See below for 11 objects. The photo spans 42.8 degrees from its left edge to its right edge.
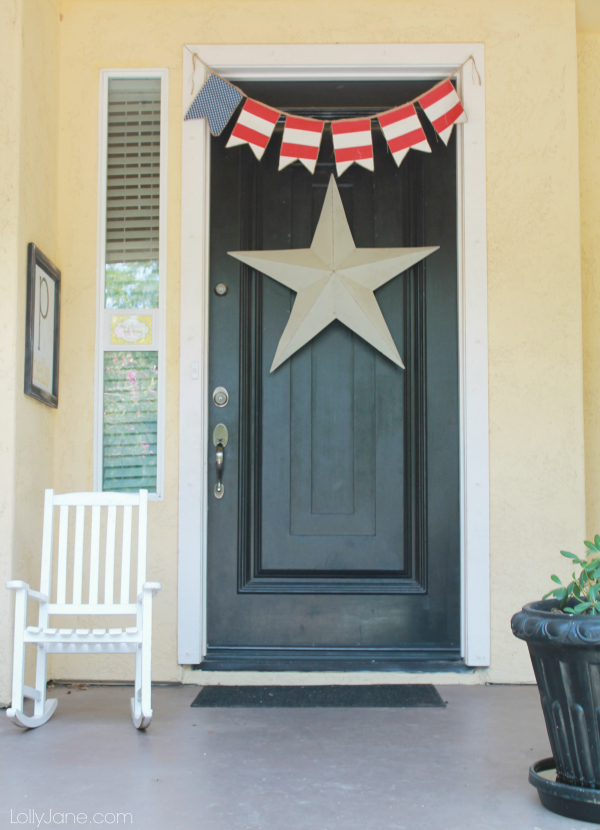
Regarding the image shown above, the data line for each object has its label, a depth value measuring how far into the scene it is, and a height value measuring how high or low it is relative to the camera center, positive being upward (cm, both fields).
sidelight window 298 +64
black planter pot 163 -51
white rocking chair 226 -49
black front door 295 +3
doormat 263 -87
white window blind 303 +111
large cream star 302 +68
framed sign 271 +45
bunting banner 297 +126
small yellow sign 299 +46
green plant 172 -32
